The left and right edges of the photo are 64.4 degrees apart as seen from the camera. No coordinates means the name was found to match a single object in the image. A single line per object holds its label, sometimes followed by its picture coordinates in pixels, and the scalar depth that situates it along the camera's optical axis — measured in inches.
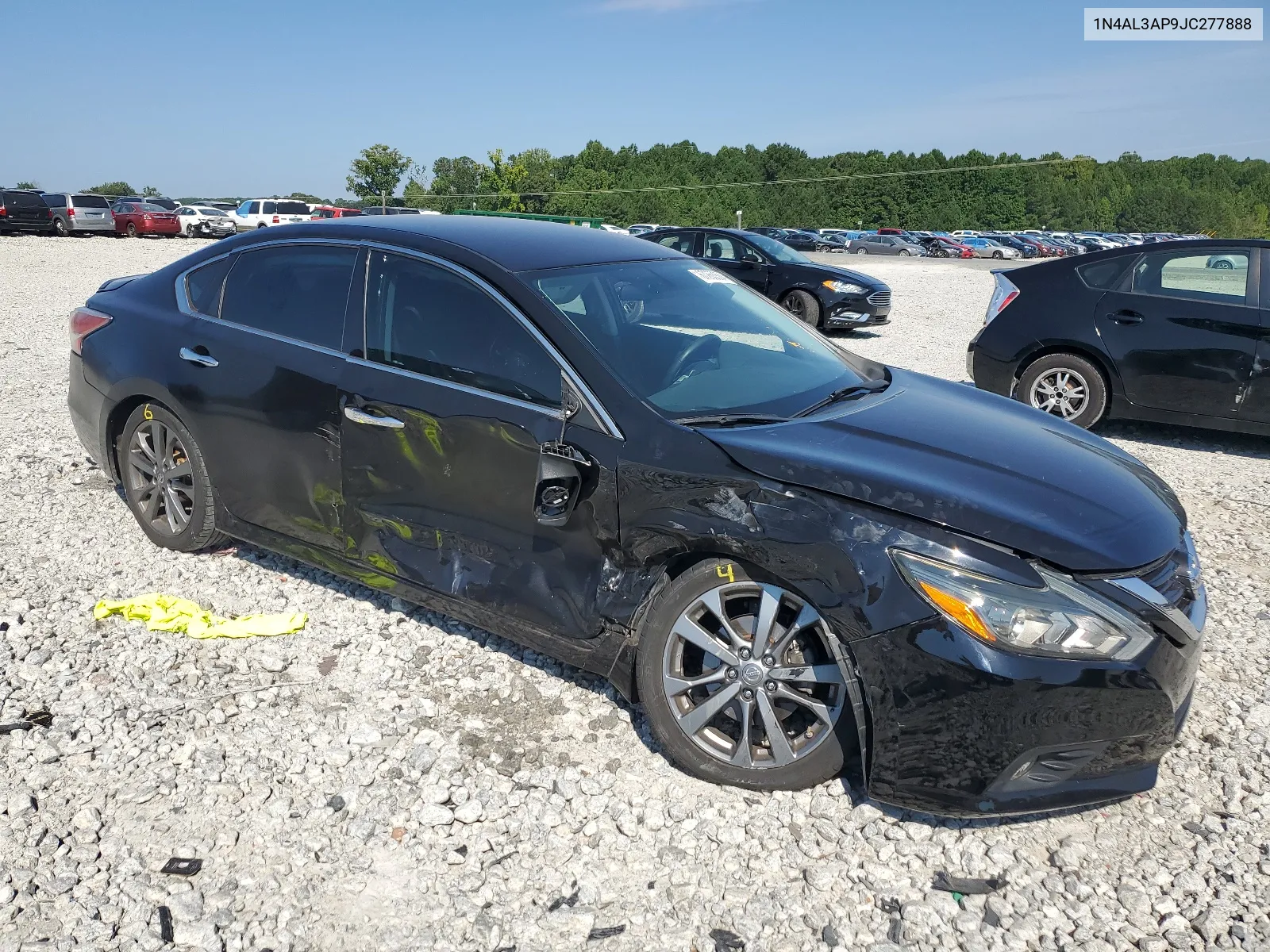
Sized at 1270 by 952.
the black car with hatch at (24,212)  1381.6
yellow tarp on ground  161.0
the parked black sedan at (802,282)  556.7
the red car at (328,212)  1497.5
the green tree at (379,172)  3346.5
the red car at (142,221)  1518.2
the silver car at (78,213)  1455.5
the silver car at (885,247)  2316.7
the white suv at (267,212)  1550.2
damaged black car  106.7
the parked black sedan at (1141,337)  280.8
